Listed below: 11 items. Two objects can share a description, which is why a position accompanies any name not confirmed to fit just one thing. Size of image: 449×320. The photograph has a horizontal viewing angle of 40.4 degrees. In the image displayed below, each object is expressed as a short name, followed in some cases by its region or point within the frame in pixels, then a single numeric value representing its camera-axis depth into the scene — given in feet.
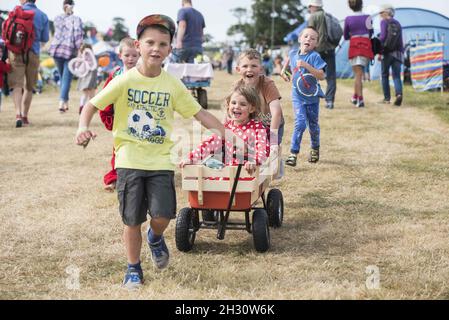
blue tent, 72.74
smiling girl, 15.14
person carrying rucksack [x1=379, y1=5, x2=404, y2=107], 40.19
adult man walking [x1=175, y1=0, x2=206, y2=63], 38.04
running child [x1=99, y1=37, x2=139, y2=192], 17.37
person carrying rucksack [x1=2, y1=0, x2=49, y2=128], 32.37
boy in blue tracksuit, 22.48
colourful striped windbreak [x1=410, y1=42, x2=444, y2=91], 50.16
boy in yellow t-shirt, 11.96
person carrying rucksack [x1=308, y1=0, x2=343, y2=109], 36.58
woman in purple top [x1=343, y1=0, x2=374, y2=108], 39.01
